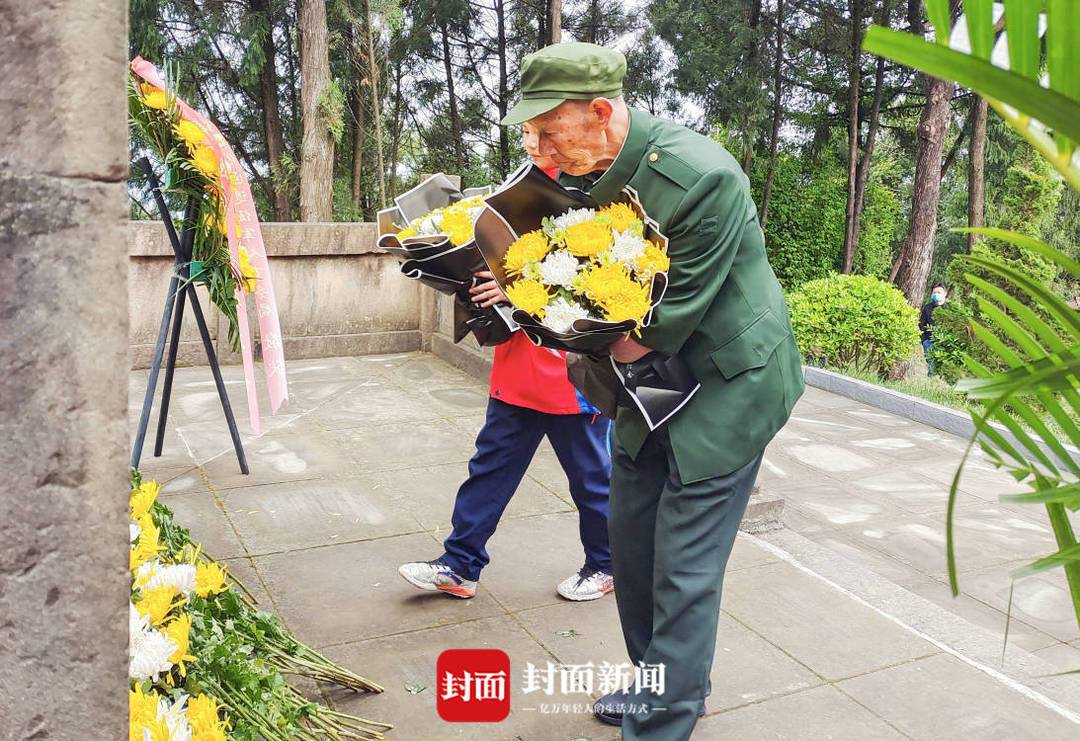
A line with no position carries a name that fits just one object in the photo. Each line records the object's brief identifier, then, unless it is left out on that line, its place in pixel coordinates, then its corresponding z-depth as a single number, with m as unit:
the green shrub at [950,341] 12.29
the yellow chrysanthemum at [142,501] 2.58
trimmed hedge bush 11.39
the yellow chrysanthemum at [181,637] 2.24
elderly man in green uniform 2.52
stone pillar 1.18
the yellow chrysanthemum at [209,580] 2.60
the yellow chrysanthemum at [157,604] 2.32
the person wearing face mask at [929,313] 16.02
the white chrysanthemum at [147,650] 2.16
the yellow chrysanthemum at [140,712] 1.96
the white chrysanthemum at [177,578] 2.46
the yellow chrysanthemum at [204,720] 2.07
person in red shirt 3.70
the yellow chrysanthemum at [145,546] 2.50
